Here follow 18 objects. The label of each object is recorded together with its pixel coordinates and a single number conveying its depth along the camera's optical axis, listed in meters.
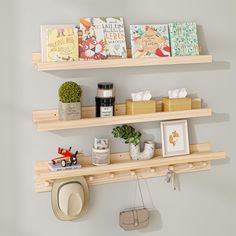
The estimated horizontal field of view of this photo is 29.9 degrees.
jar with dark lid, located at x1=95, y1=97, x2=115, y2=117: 1.94
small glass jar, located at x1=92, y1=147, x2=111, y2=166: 1.97
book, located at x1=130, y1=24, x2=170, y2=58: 1.99
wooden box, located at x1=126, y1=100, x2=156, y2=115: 1.99
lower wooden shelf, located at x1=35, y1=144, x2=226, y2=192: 1.93
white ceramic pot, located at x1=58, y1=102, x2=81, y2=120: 1.87
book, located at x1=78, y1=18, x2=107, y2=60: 1.92
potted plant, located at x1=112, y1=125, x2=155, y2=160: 2.01
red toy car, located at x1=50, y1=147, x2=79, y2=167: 1.92
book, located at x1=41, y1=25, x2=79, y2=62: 1.86
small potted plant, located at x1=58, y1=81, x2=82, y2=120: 1.86
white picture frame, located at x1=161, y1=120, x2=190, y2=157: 2.10
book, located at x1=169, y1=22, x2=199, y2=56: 2.05
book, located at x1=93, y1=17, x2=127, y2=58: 1.95
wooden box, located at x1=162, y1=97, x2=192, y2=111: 2.05
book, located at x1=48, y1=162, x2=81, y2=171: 1.90
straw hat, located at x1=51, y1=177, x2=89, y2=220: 1.91
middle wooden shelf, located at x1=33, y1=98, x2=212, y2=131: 1.85
